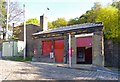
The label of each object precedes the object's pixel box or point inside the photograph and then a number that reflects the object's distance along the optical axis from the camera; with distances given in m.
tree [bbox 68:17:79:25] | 18.23
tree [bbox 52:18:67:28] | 21.21
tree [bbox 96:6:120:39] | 11.76
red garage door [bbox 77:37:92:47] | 10.51
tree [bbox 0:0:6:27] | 16.30
